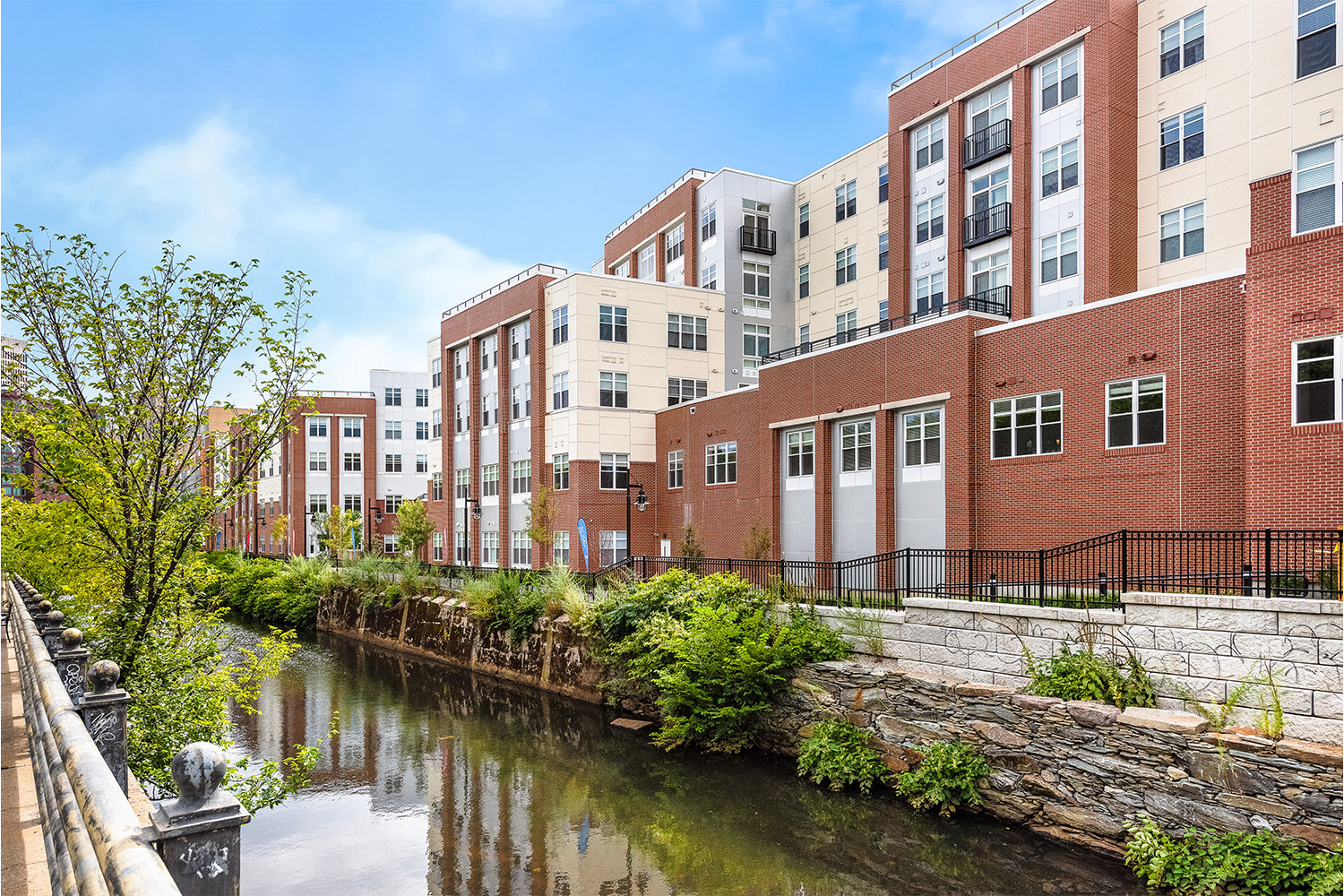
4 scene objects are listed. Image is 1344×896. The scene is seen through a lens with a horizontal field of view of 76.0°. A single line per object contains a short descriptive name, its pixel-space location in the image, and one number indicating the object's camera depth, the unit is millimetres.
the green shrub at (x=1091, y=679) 13727
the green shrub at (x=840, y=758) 16250
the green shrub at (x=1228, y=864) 10656
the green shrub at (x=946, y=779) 14750
